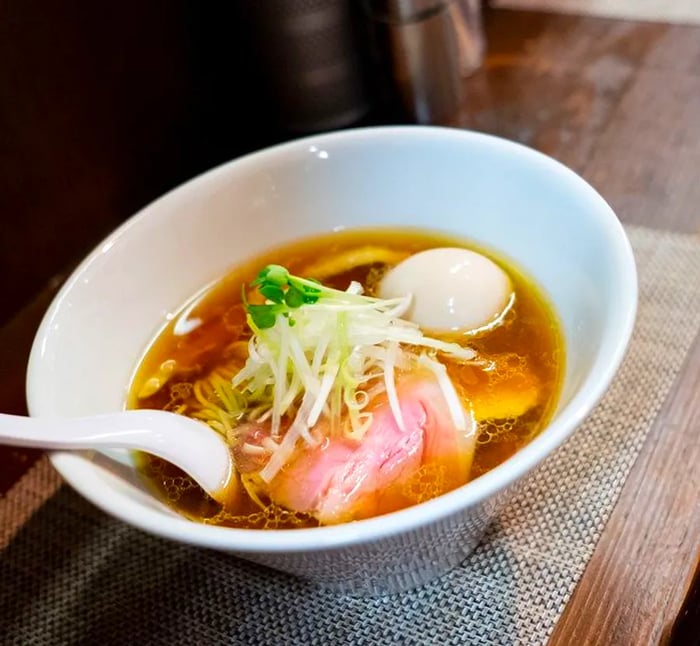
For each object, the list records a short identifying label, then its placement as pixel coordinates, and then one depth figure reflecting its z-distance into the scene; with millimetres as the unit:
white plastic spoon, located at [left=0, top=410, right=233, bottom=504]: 324
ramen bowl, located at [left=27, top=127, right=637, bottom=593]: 299
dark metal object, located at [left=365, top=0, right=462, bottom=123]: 563
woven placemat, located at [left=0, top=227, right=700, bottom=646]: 349
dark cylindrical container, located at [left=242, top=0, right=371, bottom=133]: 542
